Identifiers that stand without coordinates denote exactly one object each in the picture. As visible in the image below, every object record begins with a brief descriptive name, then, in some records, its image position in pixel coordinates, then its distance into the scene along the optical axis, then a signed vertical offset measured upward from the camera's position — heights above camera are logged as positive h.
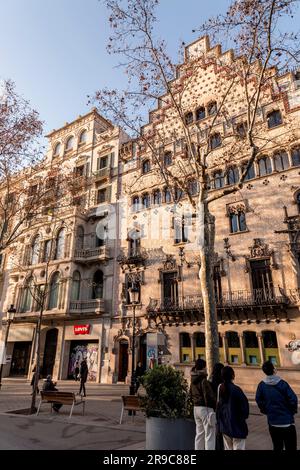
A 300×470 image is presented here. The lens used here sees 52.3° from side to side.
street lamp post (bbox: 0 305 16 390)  17.43 +2.12
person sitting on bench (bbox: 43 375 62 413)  11.71 -1.15
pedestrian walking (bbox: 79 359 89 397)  14.96 -0.90
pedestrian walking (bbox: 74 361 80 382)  23.48 -1.22
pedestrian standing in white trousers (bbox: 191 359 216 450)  5.33 -1.01
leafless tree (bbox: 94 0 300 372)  9.09 +9.56
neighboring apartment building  23.92 +6.60
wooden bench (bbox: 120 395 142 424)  9.00 -1.36
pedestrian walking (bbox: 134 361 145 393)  14.46 -0.77
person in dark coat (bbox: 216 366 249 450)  4.56 -0.84
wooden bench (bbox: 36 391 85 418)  9.84 -1.38
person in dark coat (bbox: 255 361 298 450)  4.61 -0.79
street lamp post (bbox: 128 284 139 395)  13.72 +2.50
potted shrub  5.81 -1.05
